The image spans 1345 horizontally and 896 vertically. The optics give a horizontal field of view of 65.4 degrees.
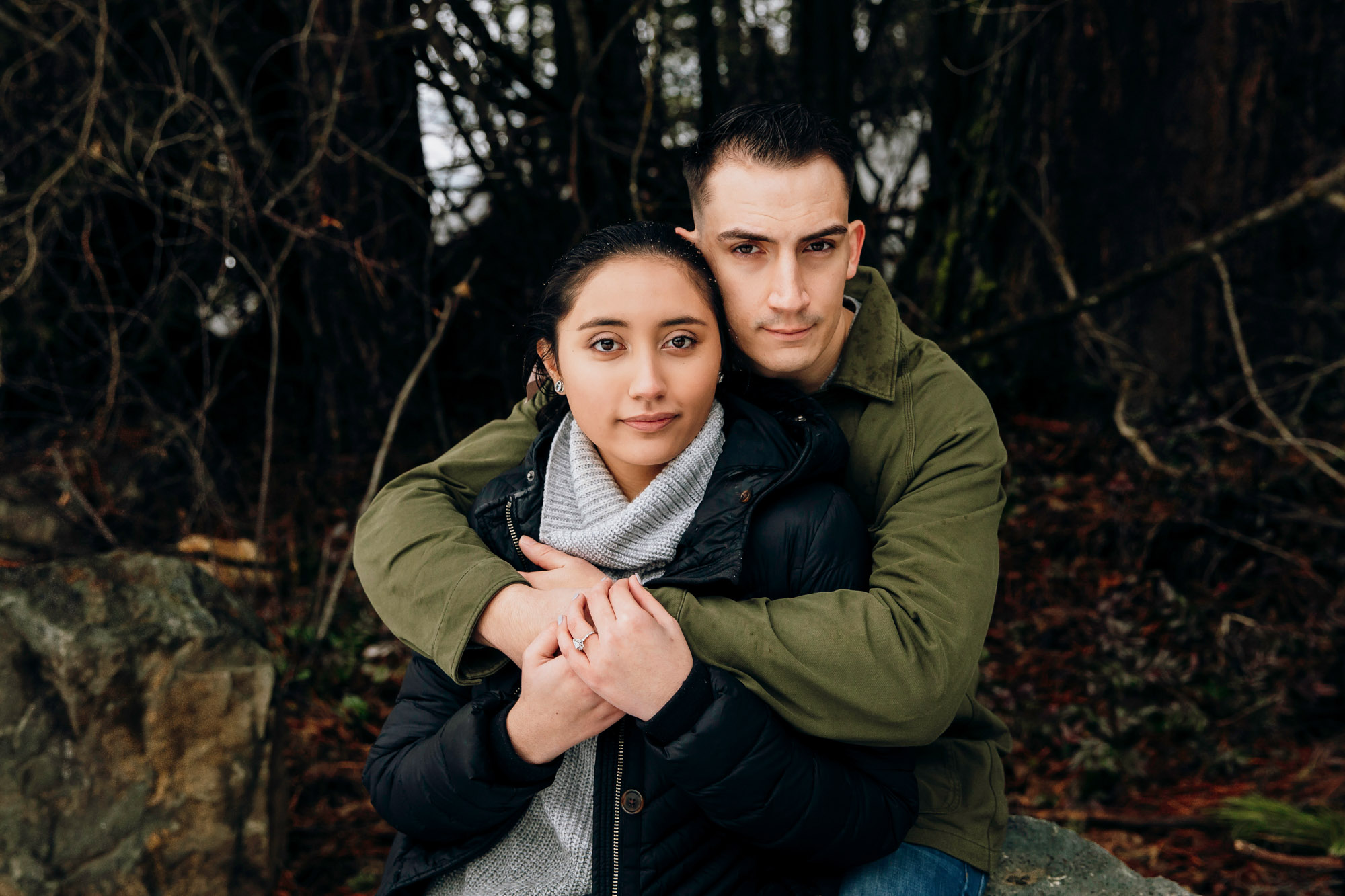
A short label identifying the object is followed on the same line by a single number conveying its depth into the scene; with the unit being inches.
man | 72.3
